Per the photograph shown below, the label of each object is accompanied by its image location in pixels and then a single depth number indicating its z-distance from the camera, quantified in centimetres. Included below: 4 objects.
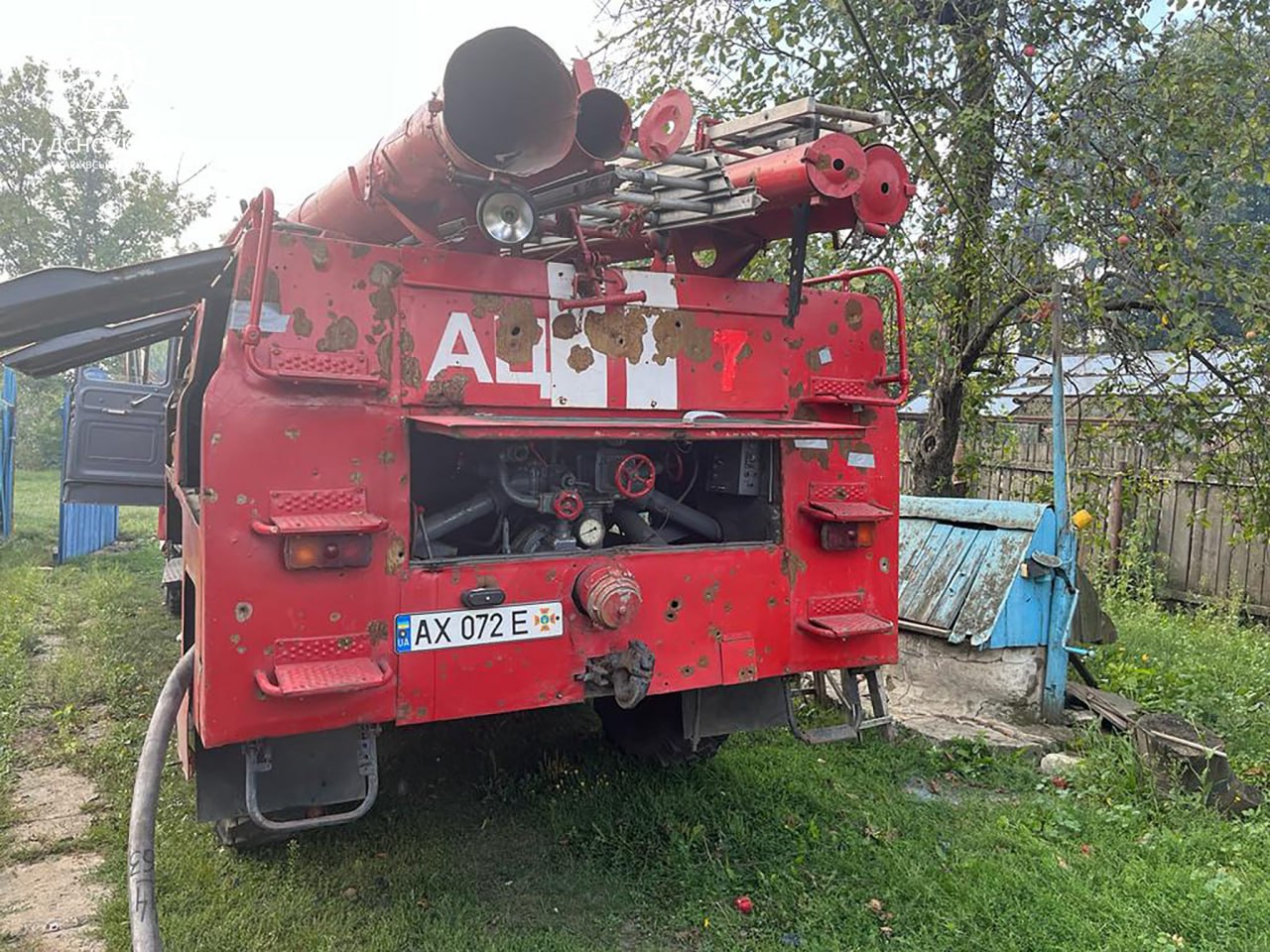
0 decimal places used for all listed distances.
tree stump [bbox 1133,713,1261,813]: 411
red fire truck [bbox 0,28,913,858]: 278
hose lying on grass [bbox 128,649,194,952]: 272
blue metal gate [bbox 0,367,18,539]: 1069
